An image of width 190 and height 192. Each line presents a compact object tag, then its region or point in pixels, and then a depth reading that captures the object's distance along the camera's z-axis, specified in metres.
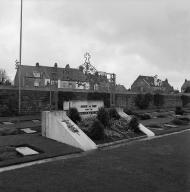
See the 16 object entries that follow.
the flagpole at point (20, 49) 20.43
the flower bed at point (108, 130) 11.29
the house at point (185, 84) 94.39
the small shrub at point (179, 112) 27.18
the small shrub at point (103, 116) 12.81
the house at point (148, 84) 71.94
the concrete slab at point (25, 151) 8.66
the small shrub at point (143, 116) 21.25
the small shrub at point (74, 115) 12.21
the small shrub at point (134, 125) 13.63
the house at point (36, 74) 58.12
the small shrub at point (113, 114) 14.44
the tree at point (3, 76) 54.34
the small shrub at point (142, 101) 32.47
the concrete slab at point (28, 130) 12.41
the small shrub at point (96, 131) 11.26
